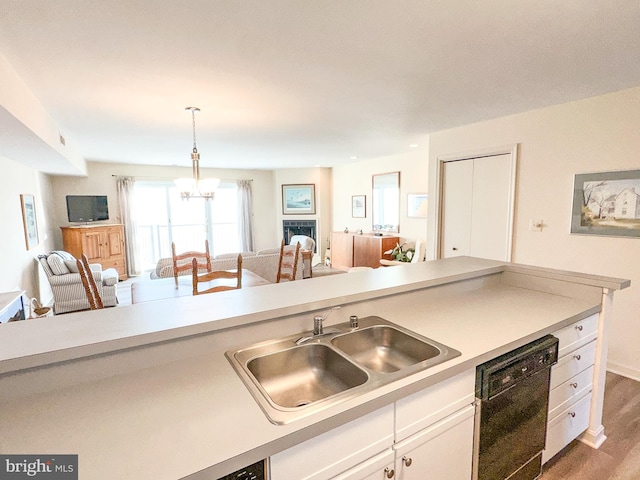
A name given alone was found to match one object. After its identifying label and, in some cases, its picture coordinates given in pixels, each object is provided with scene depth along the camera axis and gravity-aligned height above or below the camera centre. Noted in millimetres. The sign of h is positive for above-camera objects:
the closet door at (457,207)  3828 -5
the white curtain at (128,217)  6559 -91
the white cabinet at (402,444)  898 -765
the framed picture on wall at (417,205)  5438 +45
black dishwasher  1303 -910
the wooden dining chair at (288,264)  3608 -706
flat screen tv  5863 +100
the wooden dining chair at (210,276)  2293 -477
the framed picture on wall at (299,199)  7797 +262
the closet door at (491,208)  3422 -21
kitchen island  781 -568
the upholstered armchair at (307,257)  4798 -732
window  7008 -228
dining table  2648 -698
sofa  4152 -765
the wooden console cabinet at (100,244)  5586 -561
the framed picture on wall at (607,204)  2559 +4
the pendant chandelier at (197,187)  3615 +284
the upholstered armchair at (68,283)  4320 -979
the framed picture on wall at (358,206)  6863 +55
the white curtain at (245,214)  7836 -90
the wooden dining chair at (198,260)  3325 -582
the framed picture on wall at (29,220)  4145 -82
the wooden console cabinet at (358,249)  5867 -820
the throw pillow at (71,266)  4469 -744
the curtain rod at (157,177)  6771 +772
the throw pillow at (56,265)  4359 -710
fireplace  7879 -469
